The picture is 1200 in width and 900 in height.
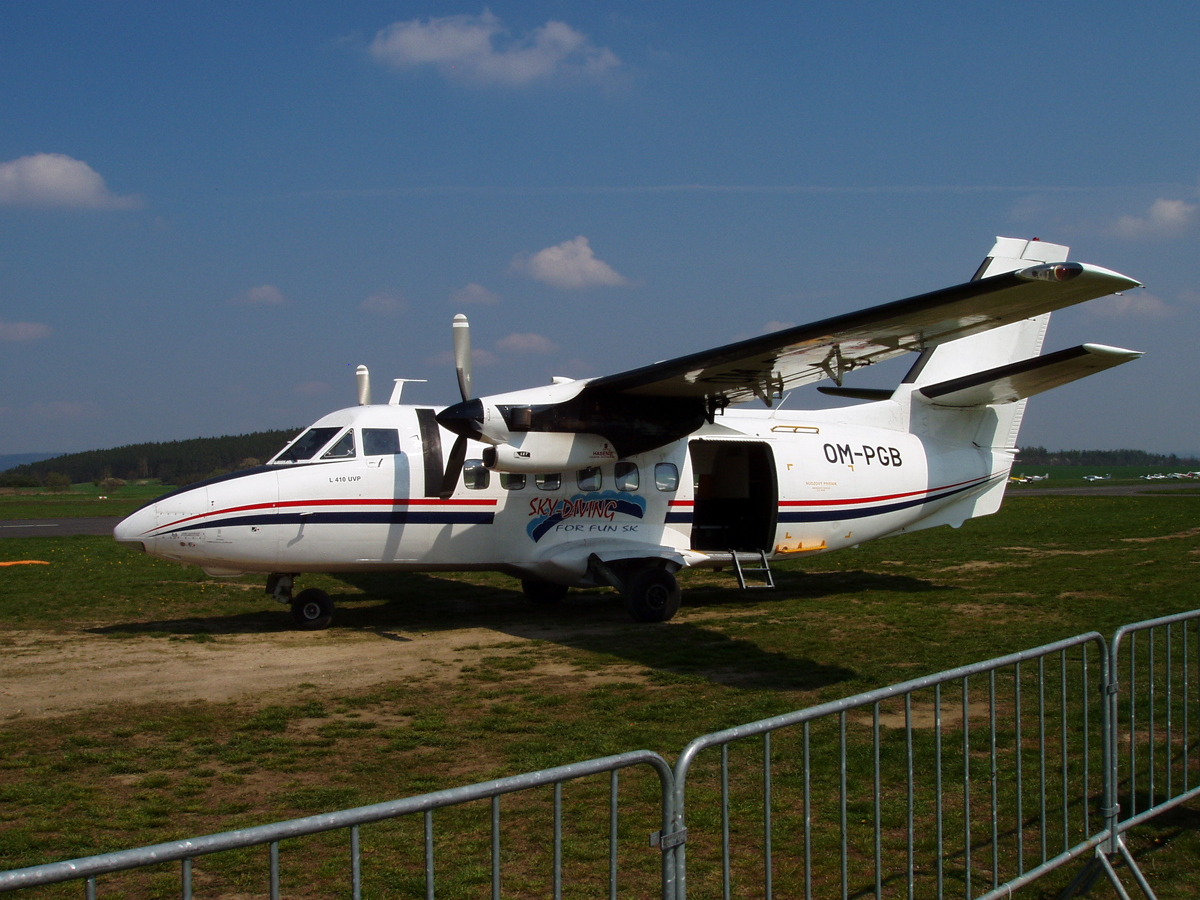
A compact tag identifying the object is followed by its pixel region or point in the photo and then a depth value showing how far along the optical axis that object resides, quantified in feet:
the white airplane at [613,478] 37.11
